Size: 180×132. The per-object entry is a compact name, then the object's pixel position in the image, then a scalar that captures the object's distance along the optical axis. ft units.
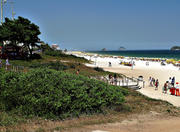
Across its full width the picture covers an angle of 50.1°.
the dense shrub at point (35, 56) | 115.85
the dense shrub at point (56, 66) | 81.09
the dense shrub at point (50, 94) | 25.44
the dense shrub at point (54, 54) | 162.49
